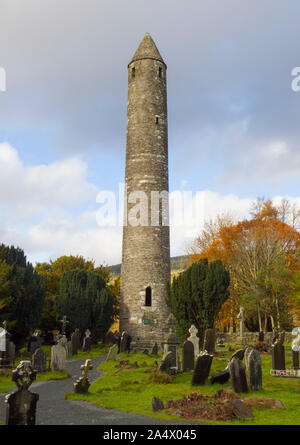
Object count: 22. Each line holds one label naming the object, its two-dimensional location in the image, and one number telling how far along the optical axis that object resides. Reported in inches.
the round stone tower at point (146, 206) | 994.7
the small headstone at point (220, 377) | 442.9
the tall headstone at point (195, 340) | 671.8
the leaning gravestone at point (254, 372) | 416.5
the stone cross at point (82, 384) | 423.2
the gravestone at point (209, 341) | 625.6
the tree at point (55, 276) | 1221.7
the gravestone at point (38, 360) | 566.6
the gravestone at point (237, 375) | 398.6
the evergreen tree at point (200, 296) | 800.9
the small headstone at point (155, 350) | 829.0
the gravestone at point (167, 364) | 517.7
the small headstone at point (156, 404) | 337.7
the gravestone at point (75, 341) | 859.4
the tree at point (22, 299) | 860.6
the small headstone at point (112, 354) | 725.3
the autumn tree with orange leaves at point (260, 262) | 1206.9
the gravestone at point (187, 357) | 558.9
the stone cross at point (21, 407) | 268.7
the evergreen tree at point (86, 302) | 1096.8
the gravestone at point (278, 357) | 479.5
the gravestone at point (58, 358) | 590.6
